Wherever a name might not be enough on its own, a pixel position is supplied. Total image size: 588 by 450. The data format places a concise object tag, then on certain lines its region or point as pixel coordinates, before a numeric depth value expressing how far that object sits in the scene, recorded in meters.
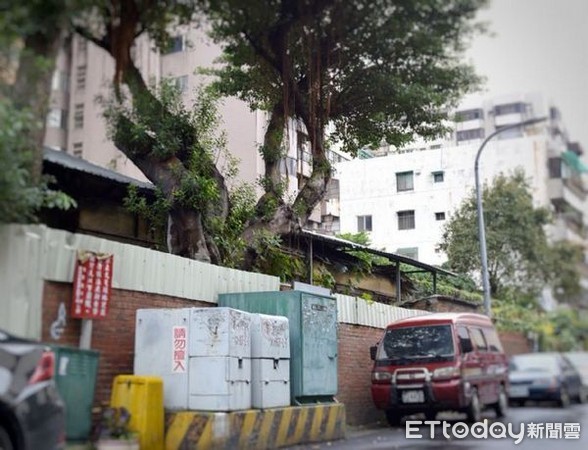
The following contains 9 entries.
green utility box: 10.08
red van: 8.83
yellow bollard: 7.49
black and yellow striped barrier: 7.83
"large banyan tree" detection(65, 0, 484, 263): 9.11
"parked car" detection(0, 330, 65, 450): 5.34
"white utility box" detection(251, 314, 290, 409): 8.98
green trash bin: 6.75
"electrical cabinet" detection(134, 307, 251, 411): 8.16
